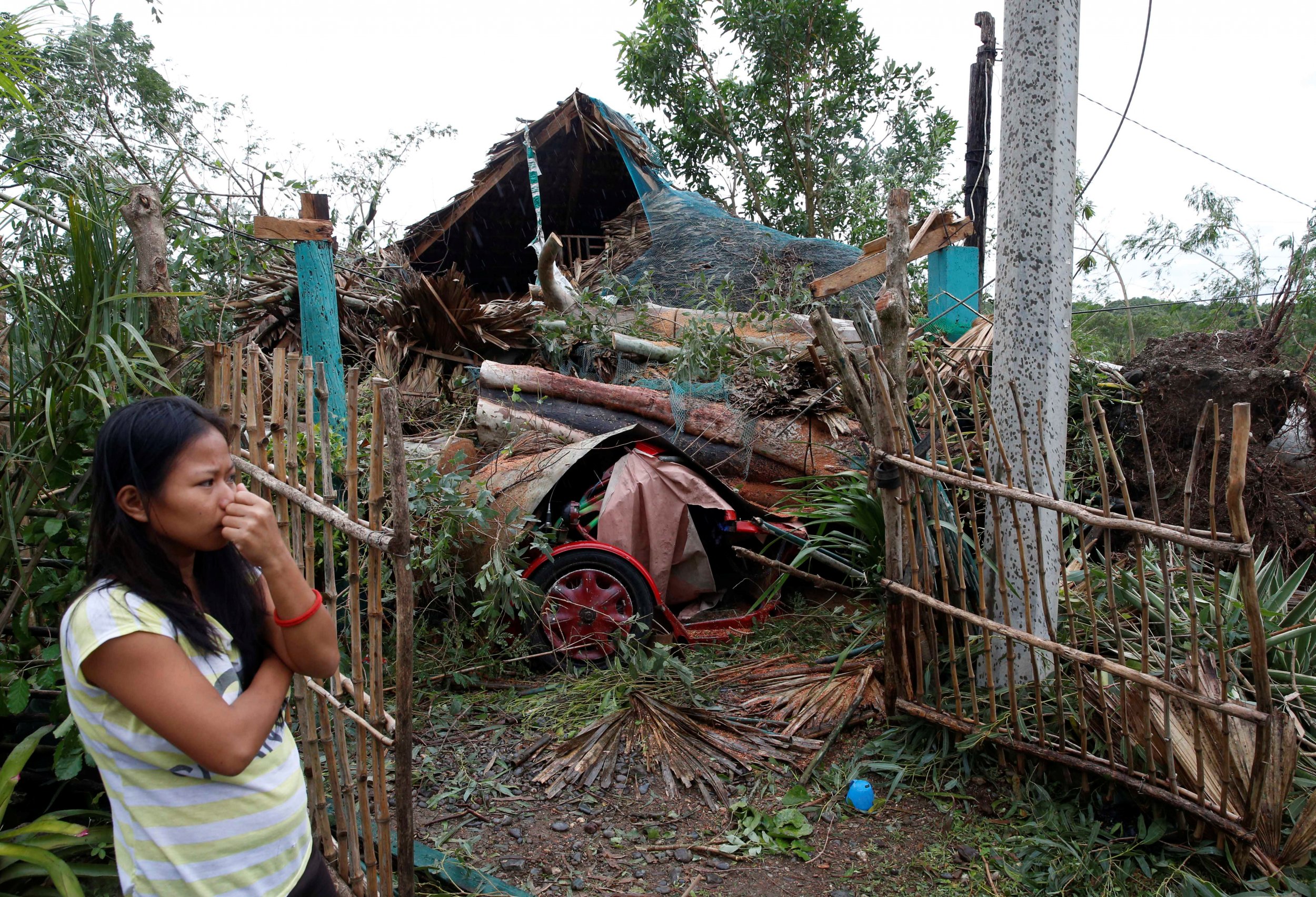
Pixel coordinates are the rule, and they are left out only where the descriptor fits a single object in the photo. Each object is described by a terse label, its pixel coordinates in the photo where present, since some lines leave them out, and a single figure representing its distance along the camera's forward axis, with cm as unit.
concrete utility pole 328
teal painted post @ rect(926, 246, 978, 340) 834
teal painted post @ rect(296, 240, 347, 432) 570
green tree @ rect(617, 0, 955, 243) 1230
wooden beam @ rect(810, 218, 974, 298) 490
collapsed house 868
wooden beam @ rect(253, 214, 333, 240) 545
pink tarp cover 445
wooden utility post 966
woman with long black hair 134
